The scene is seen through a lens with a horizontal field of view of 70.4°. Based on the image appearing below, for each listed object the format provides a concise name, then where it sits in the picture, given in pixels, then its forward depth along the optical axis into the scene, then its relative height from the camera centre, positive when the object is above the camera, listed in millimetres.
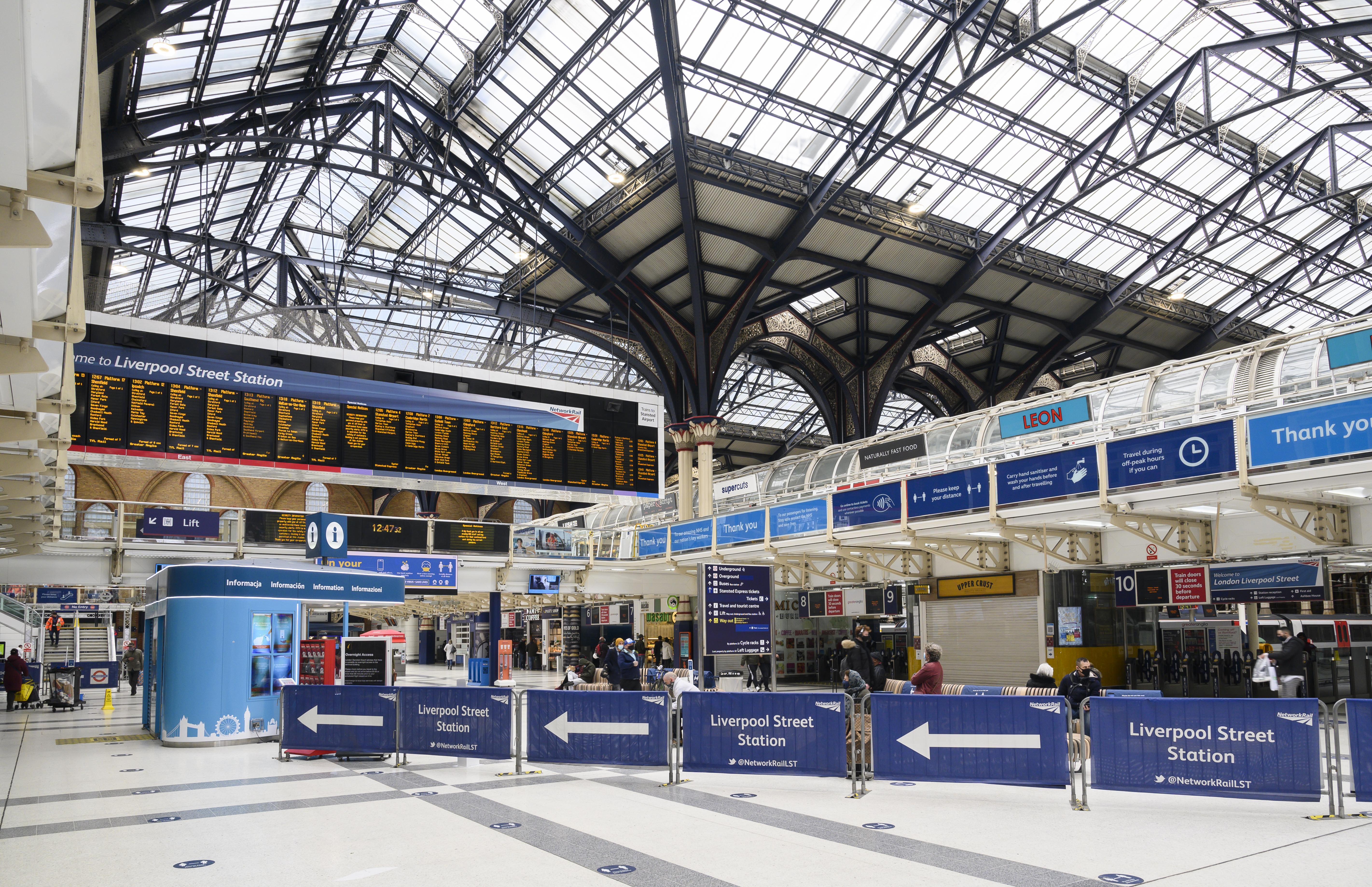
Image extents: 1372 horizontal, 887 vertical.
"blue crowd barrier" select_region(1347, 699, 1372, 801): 8734 -1735
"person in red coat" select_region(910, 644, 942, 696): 12586 -1571
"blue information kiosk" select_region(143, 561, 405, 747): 15680 -1418
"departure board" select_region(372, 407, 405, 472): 19891 +2488
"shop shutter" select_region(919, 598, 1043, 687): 21688 -1921
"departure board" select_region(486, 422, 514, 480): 21062 +2313
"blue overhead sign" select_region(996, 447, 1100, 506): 16656 +1359
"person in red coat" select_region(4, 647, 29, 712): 24969 -2846
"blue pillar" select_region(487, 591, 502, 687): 29188 -2127
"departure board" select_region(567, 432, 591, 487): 21906 +2183
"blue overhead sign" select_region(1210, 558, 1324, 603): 17422 -568
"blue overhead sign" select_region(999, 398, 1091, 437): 19047 +2709
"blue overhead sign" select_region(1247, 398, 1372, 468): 12766 +1606
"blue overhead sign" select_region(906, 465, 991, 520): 18672 +1220
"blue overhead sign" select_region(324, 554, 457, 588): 24156 -156
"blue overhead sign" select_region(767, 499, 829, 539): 22625 +921
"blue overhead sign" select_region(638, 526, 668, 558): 28750 +455
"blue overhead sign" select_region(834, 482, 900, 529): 20656 +1081
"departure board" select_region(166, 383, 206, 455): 18078 +2671
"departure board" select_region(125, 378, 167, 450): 17797 +2717
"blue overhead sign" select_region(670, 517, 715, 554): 26688 +624
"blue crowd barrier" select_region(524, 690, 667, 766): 11234 -1990
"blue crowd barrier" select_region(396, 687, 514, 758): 12062 -2038
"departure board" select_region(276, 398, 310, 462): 18969 +2581
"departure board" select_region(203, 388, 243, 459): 18359 +2657
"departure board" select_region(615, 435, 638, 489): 22594 +2189
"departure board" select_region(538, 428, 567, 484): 21562 +2269
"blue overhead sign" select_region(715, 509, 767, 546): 24719 +766
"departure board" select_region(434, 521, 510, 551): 25734 +624
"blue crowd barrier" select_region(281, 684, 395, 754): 12852 -2132
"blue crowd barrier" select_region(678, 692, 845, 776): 10477 -1942
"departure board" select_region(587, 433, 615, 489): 22219 +2222
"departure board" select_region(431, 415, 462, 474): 20500 +2436
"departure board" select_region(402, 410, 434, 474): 20203 +2451
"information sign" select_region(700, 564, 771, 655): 14930 -796
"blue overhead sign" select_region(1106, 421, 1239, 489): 14648 +1512
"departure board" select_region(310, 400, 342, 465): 19266 +2554
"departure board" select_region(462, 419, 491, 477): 20797 +2394
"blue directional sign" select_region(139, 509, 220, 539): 22094 +899
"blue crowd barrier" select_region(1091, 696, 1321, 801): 8719 -1811
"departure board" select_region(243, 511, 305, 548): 23500 +817
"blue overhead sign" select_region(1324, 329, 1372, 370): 13906 +2904
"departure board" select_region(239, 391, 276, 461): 18672 +2577
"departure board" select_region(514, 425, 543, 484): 21297 +2311
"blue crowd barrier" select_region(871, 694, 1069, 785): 9570 -1871
